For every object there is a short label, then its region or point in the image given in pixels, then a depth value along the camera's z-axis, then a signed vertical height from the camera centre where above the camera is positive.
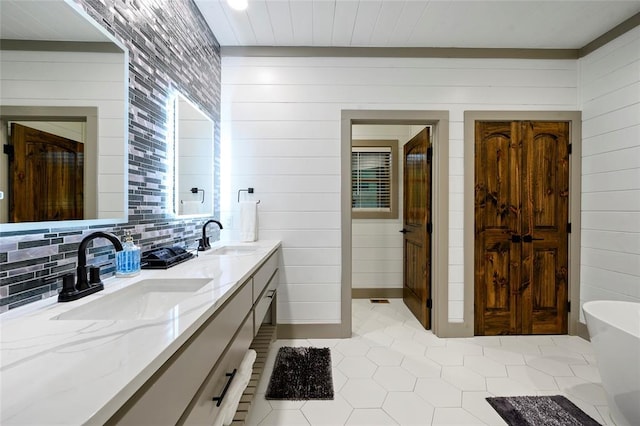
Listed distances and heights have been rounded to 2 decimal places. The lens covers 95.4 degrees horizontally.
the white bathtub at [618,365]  1.49 -0.82
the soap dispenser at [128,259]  1.29 -0.22
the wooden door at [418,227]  2.87 -0.17
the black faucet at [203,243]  2.11 -0.24
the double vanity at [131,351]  0.48 -0.31
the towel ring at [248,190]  2.68 +0.19
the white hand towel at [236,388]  1.18 -0.78
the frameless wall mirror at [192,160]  1.90 +0.36
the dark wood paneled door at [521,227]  2.72 -0.14
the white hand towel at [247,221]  2.55 -0.10
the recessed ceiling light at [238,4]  2.11 +1.51
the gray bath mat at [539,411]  1.65 -1.19
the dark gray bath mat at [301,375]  1.89 -1.18
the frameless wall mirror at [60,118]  0.89 +0.33
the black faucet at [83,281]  0.98 -0.25
